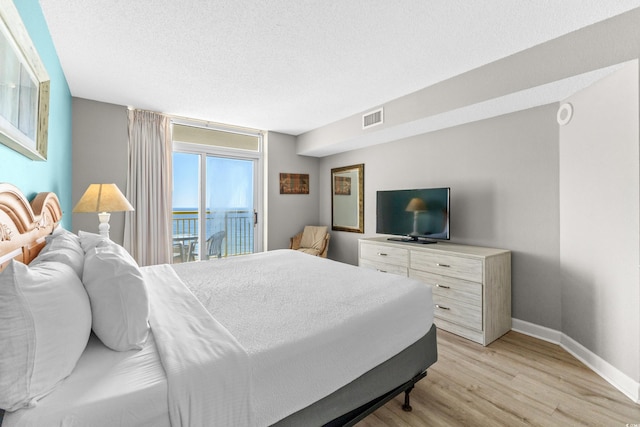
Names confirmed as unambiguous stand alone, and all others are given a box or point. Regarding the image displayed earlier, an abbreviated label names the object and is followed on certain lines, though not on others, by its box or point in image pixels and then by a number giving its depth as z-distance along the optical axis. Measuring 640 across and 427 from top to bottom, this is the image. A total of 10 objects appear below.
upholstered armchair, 4.75
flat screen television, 3.22
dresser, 2.59
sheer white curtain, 3.69
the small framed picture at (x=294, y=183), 5.03
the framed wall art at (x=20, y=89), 1.19
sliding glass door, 4.29
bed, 0.81
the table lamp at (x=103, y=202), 2.76
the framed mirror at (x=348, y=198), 4.64
